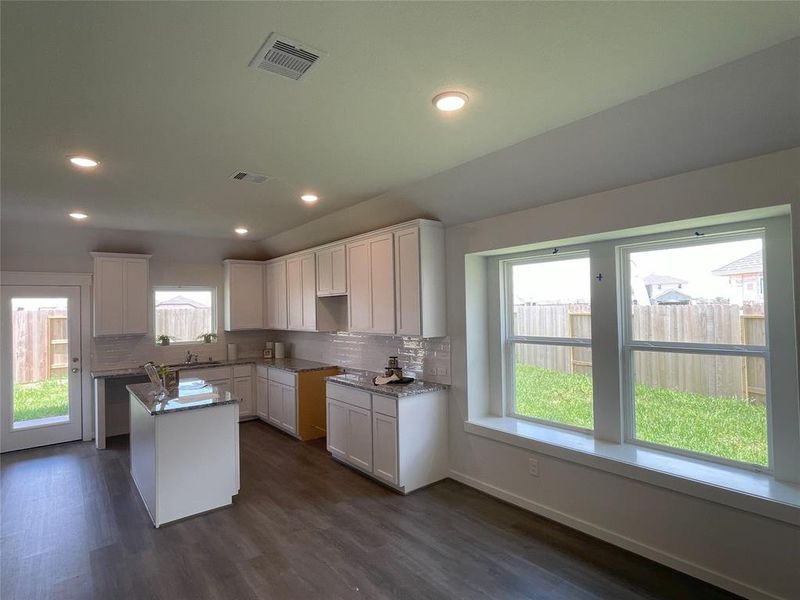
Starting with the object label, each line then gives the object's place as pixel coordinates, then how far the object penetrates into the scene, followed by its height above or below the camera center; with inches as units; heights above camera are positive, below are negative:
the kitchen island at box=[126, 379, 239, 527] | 128.6 -42.9
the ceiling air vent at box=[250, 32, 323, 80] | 67.2 +42.2
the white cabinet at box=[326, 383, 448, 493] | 147.7 -44.9
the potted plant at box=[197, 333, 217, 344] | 255.1 -12.9
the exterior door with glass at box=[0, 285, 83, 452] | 199.0 -23.2
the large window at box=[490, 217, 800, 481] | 98.3 -9.6
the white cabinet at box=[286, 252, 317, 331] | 220.7 +11.4
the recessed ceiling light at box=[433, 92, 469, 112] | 84.5 +42.3
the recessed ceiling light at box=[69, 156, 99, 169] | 116.5 +42.9
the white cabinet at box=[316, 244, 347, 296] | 195.9 +19.9
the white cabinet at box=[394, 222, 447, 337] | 154.9 +11.6
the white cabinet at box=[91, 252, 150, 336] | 214.2 +11.7
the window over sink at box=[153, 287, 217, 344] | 242.7 +1.2
